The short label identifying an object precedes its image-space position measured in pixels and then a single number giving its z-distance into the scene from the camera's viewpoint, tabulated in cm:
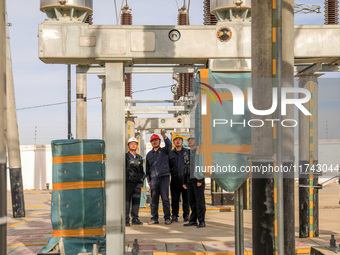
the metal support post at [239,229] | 768
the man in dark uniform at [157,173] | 1359
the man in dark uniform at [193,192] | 1259
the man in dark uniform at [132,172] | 1305
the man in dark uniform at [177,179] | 1384
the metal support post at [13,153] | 1667
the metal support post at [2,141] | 400
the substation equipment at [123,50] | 826
